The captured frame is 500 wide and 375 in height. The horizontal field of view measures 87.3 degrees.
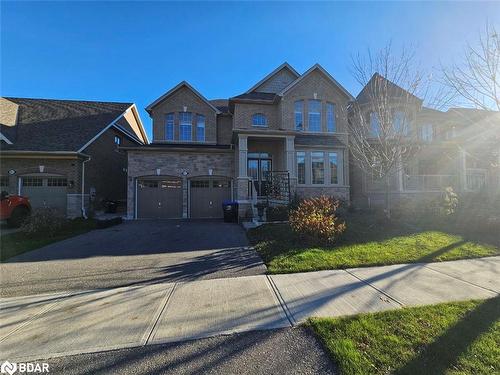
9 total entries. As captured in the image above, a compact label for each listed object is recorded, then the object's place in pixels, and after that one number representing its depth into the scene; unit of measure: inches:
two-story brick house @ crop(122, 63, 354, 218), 589.6
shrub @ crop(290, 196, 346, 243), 301.0
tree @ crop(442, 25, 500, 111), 295.5
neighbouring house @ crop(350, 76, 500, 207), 674.8
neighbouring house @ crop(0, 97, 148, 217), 590.6
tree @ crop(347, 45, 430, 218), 405.4
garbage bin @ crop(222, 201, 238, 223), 543.2
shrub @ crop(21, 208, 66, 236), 394.9
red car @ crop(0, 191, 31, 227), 481.4
